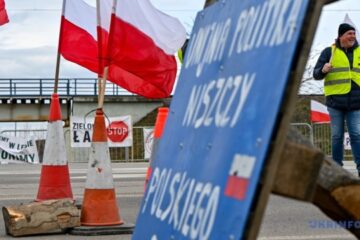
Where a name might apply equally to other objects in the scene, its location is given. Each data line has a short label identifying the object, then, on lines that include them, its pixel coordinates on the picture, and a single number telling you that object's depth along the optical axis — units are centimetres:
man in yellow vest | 1272
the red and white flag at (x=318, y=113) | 3761
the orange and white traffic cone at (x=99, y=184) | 987
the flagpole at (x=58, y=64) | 1284
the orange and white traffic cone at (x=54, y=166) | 1135
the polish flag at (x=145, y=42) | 1066
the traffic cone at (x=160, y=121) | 886
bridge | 7094
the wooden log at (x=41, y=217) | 978
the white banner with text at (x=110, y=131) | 3840
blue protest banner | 333
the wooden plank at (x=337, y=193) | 405
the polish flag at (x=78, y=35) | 1375
